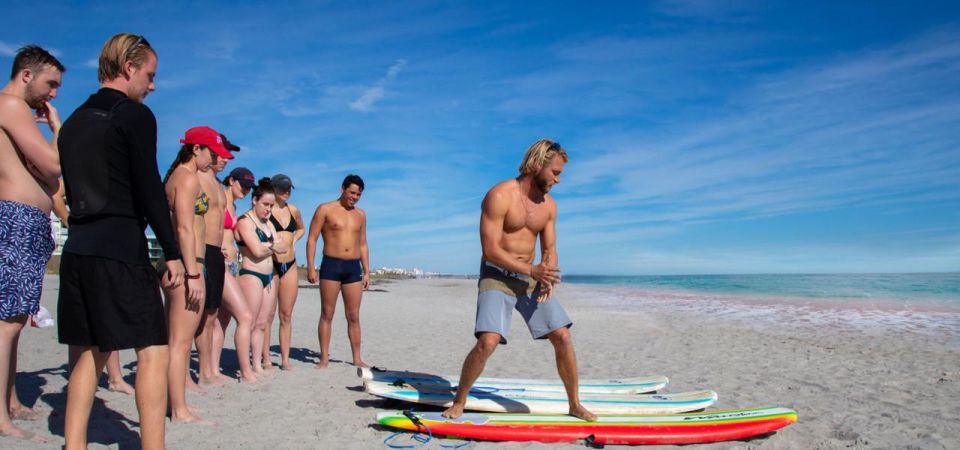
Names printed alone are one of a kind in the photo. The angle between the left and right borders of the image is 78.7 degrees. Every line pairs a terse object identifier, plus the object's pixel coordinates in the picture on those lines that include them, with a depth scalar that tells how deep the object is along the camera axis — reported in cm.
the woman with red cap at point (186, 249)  363
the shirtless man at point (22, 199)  368
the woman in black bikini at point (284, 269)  751
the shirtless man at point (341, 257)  768
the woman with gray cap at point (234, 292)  629
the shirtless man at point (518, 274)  490
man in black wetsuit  297
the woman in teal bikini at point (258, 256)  684
